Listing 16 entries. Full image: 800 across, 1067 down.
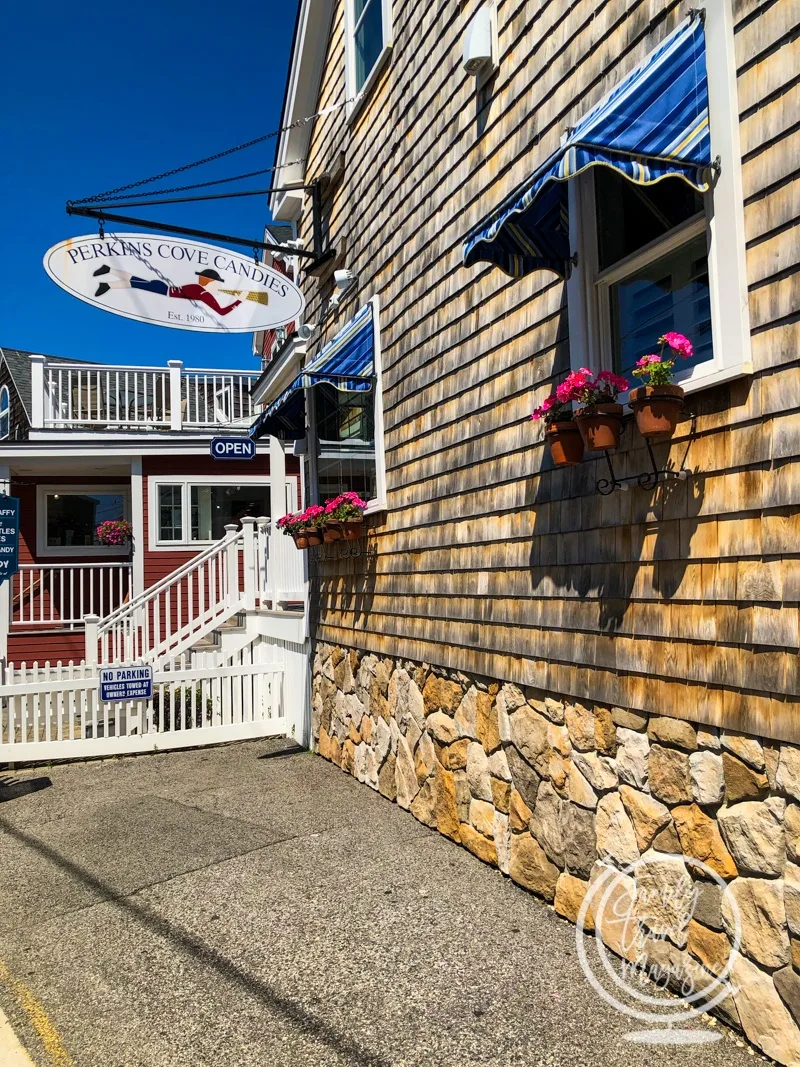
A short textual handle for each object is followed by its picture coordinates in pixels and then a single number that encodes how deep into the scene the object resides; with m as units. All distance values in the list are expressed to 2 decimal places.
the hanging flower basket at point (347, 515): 6.55
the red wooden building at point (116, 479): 13.69
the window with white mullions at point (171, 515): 14.27
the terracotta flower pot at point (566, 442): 3.76
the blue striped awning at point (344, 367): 6.73
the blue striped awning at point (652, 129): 3.07
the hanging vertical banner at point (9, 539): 8.44
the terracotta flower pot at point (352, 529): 6.62
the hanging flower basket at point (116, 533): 14.17
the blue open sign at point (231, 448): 8.91
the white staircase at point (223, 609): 10.17
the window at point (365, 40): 6.43
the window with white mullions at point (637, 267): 3.37
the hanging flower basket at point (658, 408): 3.15
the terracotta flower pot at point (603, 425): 3.45
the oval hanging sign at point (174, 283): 6.48
